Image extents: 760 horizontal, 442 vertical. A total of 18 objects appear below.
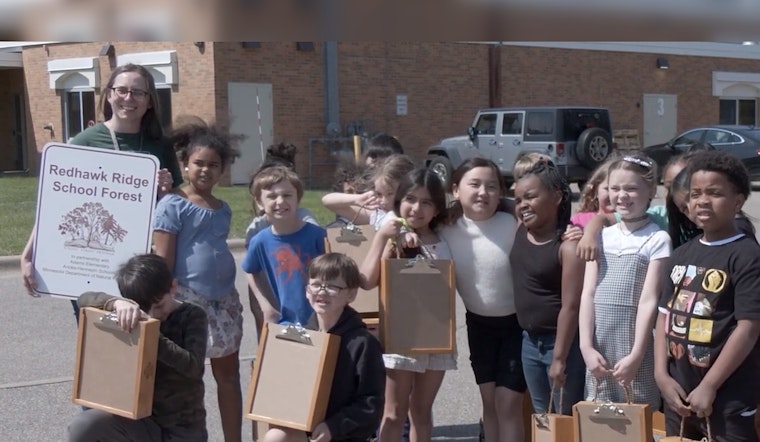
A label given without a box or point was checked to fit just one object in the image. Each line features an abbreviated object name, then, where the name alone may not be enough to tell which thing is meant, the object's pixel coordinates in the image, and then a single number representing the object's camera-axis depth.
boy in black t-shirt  3.07
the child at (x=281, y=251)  4.07
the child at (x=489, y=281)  3.93
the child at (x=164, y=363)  3.50
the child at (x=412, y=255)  3.81
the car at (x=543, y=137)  18.56
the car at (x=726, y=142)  20.31
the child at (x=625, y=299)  3.47
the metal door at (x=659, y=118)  30.52
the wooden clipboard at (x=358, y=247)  4.13
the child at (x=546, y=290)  3.61
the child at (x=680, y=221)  3.54
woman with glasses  3.88
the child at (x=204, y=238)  4.02
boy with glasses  3.46
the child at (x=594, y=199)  4.00
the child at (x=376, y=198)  4.33
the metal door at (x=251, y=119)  21.45
